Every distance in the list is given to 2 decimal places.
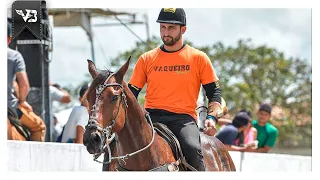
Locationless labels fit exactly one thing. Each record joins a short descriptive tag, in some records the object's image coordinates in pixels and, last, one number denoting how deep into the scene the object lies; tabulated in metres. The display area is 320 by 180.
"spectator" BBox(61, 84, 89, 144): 20.19
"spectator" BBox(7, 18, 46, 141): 17.95
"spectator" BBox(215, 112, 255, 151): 23.52
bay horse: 11.29
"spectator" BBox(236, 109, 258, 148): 25.03
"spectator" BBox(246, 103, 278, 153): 25.25
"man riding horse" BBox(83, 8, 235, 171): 12.57
